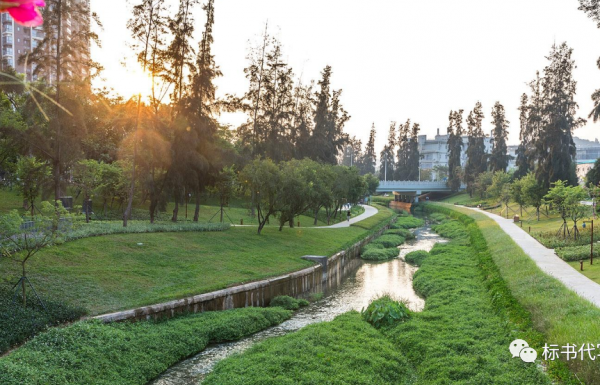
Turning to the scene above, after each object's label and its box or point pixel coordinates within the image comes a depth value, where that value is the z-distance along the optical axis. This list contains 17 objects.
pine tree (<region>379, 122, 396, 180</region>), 117.12
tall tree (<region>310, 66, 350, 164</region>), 53.66
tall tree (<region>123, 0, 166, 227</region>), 27.67
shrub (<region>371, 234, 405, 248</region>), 41.44
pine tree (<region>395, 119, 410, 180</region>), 110.06
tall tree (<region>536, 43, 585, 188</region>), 47.12
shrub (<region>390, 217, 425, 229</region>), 57.42
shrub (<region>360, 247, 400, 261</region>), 35.32
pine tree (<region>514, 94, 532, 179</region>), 68.56
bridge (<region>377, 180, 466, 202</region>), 89.44
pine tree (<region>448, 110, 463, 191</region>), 94.00
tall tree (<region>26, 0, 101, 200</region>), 22.77
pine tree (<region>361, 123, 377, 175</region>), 114.28
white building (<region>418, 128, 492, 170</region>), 155.75
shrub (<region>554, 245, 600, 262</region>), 22.29
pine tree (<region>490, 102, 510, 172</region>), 83.69
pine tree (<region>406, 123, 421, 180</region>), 108.19
